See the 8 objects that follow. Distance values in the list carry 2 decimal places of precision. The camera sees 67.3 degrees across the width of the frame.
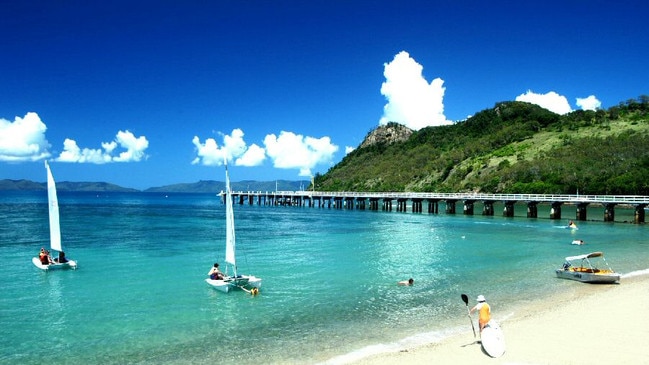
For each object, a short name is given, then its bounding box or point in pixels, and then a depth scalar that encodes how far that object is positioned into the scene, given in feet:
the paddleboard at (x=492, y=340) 49.65
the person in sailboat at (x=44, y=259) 104.99
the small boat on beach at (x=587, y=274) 87.45
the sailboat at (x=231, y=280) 83.35
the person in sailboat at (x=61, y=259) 106.79
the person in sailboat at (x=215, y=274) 86.63
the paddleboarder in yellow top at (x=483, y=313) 52.01
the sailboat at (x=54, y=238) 105.09
